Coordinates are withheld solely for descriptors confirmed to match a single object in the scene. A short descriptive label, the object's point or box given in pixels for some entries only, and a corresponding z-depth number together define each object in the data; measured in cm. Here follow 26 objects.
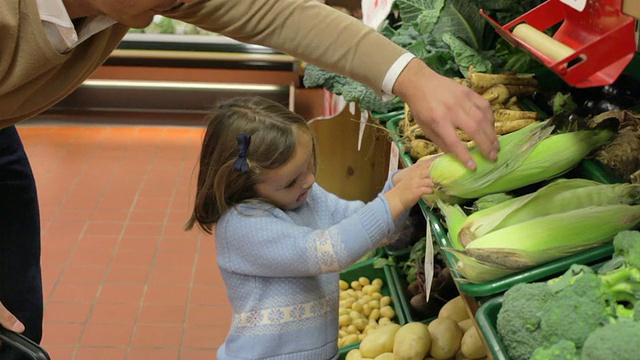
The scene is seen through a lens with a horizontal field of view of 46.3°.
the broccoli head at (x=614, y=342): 107
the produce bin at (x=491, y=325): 125
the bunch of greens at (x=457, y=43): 221
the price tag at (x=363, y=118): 259
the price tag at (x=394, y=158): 233
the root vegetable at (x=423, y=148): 190
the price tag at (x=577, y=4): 116
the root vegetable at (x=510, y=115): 184
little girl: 188
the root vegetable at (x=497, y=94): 194
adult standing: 144
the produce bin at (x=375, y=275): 291
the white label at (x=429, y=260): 161
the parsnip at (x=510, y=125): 180
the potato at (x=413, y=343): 212
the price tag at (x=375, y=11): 252
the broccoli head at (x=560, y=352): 115
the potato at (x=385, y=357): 219
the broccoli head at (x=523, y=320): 121
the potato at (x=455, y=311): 229
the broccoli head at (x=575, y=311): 117
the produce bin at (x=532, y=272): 136
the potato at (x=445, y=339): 213
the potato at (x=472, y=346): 201
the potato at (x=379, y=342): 228
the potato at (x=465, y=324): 221
